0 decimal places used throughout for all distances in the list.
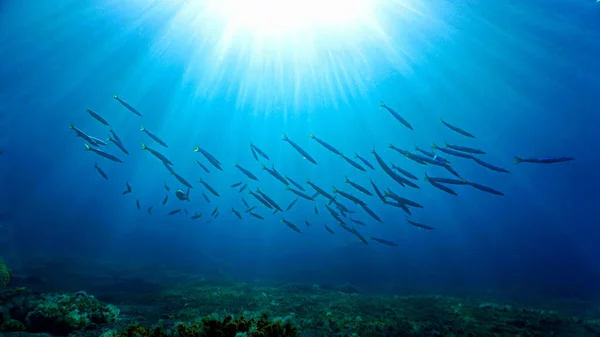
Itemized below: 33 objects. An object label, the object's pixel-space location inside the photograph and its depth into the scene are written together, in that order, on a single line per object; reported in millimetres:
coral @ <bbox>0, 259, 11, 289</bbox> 8819
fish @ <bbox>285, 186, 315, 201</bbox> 11366
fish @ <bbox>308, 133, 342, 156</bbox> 10330
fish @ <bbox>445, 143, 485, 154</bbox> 8743
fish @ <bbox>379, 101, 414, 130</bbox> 9619
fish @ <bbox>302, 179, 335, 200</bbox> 11166
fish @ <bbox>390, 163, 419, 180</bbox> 9883
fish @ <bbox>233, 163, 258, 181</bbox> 11895
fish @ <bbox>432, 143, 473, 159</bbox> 8853
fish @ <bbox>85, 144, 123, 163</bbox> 10270
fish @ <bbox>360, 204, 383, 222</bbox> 11195
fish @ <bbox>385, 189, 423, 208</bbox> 9641
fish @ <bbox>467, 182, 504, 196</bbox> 8416
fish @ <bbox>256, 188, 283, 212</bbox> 11432
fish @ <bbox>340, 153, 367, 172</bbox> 10164
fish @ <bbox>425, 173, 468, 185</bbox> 8764
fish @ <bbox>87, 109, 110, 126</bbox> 9741
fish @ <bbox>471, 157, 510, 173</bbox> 8606
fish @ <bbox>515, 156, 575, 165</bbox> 7134
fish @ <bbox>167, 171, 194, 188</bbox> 12664
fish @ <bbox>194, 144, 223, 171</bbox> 10533
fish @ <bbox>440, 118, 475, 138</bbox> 9335
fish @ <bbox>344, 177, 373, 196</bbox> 10752
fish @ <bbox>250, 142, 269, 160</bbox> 11839
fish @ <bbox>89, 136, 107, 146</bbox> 10068
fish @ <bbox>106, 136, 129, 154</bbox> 10695
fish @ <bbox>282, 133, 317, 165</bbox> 10933
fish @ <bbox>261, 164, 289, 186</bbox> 11094
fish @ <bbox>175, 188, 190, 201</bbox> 13117
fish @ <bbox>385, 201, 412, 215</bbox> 10100
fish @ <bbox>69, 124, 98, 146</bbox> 9680
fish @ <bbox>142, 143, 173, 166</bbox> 10562
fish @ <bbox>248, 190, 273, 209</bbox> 11820
